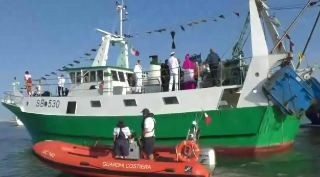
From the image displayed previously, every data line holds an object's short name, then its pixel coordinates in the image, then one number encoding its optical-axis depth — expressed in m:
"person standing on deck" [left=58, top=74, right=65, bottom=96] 17.26
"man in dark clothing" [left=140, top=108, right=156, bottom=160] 9.43
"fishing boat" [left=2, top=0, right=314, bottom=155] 13.03
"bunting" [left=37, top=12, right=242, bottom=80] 15.30
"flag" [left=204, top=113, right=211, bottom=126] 13.22
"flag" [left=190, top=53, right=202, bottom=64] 15.48
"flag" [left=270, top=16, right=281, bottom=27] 14.56
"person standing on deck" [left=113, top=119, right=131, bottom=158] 9.59
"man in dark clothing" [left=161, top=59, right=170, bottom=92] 14.91
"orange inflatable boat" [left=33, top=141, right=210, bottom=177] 8.91
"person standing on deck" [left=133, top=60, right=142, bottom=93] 15.32
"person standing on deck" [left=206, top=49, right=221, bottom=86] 14.02
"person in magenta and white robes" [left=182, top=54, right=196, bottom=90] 14.25
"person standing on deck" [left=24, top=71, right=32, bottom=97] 17.95
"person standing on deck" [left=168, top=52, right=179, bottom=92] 14.35
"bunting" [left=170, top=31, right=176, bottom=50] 15.28
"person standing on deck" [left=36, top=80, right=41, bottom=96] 17.71
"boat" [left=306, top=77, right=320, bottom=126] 18.69
